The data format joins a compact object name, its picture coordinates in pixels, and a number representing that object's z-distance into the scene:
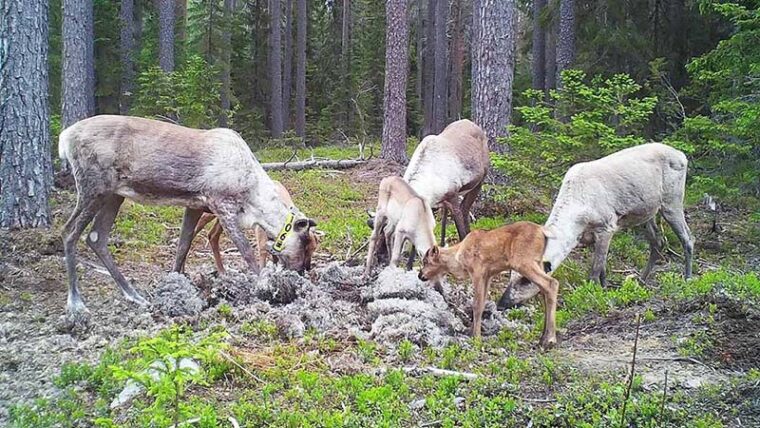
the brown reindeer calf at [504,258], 5.92
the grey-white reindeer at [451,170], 8.64
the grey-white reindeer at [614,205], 7.04
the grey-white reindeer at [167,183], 6.31
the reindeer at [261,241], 7.30
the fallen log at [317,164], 16.45
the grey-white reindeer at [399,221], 7.50
